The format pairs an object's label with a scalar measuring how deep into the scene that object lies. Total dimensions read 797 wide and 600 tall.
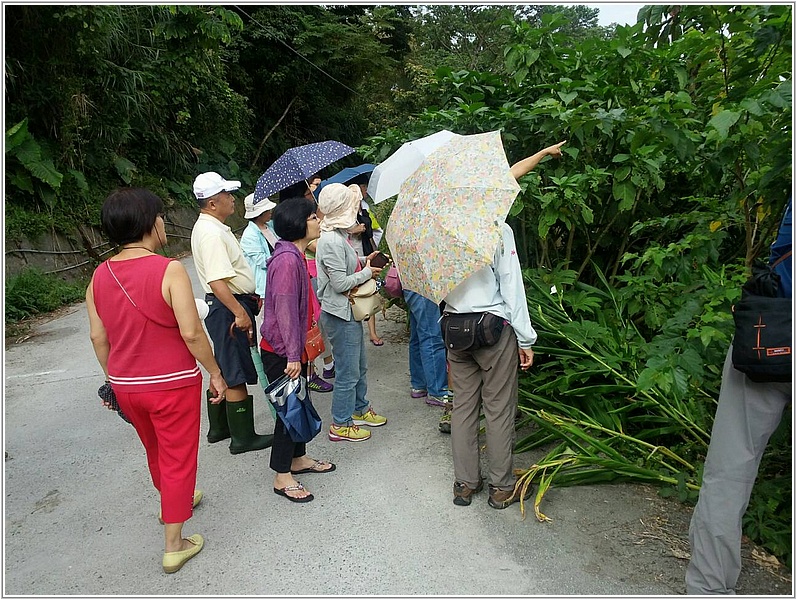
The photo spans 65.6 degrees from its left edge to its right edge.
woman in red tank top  2.59
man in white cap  3.55
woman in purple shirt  3.28
